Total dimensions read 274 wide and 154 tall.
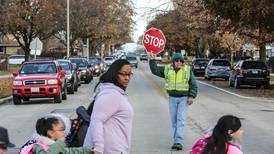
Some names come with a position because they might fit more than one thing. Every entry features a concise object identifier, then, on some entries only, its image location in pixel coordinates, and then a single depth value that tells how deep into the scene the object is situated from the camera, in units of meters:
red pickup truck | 22.30
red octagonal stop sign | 12.98
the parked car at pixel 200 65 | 52.88
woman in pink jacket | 5.21
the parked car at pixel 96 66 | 51.84
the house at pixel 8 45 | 104.49
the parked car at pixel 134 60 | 76.26
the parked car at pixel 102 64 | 56.49
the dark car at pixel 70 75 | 28.13
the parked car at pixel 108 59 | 71.71
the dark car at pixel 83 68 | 38.06
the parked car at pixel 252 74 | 33.28
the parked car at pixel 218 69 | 43.50
